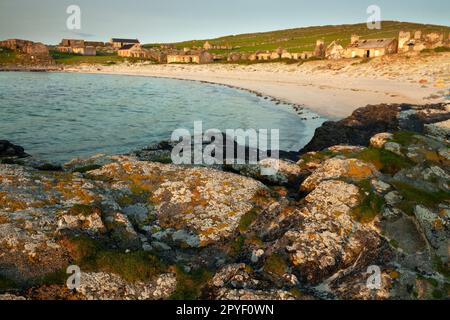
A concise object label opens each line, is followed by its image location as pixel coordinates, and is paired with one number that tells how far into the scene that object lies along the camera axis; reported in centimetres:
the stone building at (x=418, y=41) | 7119
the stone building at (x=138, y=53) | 18805
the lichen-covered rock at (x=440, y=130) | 1831
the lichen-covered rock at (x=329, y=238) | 675
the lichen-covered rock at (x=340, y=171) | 962
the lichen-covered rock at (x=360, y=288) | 583
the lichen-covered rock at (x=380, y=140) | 1182
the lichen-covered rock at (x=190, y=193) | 841
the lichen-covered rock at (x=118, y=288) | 588
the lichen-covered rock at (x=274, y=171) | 1152
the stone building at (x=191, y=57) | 14127
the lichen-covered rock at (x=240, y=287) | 573
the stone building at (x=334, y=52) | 8550
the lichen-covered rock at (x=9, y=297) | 533
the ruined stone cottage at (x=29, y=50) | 17105
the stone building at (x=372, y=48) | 7950
